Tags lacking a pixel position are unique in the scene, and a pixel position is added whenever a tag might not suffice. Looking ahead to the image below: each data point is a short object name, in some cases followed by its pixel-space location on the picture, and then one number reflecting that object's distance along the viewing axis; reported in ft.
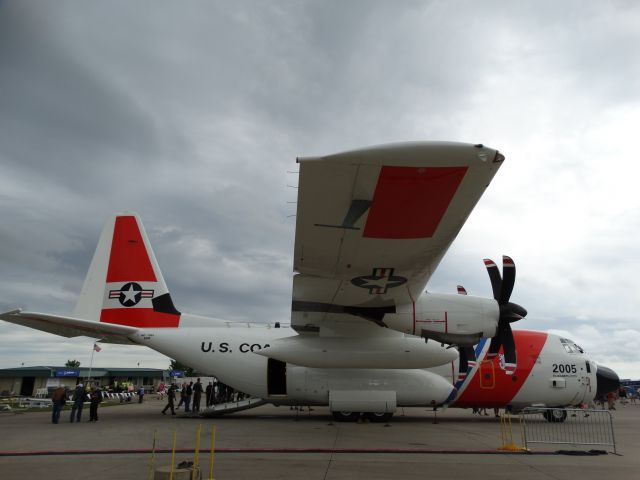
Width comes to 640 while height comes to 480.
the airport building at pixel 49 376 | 176.96
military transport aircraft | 19.54
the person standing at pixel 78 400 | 50.34
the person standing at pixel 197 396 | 60.48
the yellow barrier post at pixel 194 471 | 19.33
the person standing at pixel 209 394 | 66.39
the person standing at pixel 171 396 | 58.70
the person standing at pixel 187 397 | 61.76
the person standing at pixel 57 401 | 49.78
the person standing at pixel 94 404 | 50.61
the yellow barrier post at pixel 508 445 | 32.56
